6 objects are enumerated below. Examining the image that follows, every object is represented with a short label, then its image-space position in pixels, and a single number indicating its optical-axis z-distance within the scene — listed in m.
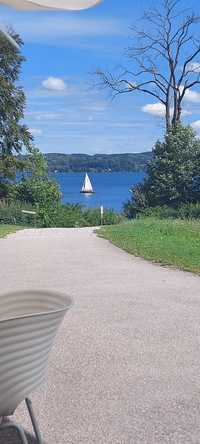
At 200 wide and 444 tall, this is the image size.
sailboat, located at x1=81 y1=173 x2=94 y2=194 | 73.81
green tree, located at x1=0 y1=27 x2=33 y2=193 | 35.47
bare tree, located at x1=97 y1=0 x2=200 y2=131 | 32.81
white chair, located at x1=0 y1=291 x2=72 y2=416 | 2.71
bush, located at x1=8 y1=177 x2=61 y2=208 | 31.08
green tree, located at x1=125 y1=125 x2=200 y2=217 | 27.56
